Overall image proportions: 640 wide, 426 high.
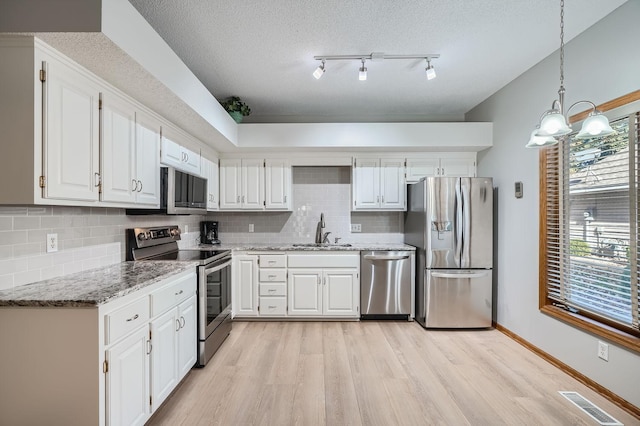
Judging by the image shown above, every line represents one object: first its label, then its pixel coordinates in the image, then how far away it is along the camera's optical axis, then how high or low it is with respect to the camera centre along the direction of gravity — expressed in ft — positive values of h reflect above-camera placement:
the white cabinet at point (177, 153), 8.93 +1.93
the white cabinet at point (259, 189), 13.39 +1.09
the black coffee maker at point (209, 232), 13.46 -0.76
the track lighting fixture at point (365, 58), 8.73 +4.39
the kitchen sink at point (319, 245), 12.85 -1.26
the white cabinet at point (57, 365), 4.75 -2.28
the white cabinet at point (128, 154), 6.46 +1.39
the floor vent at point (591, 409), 6.32 -4.15
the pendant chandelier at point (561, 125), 5.17 +1.49
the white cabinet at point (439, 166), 13.41 +2.07
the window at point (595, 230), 6.73 -0.37
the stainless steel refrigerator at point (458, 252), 11.44 -1.36
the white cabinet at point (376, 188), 13.42 +1.13
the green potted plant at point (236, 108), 11.85 +4.07
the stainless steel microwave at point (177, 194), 8.52 +0.62
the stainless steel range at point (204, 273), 8.56 -1.74
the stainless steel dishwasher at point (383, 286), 12.31 -2.79
